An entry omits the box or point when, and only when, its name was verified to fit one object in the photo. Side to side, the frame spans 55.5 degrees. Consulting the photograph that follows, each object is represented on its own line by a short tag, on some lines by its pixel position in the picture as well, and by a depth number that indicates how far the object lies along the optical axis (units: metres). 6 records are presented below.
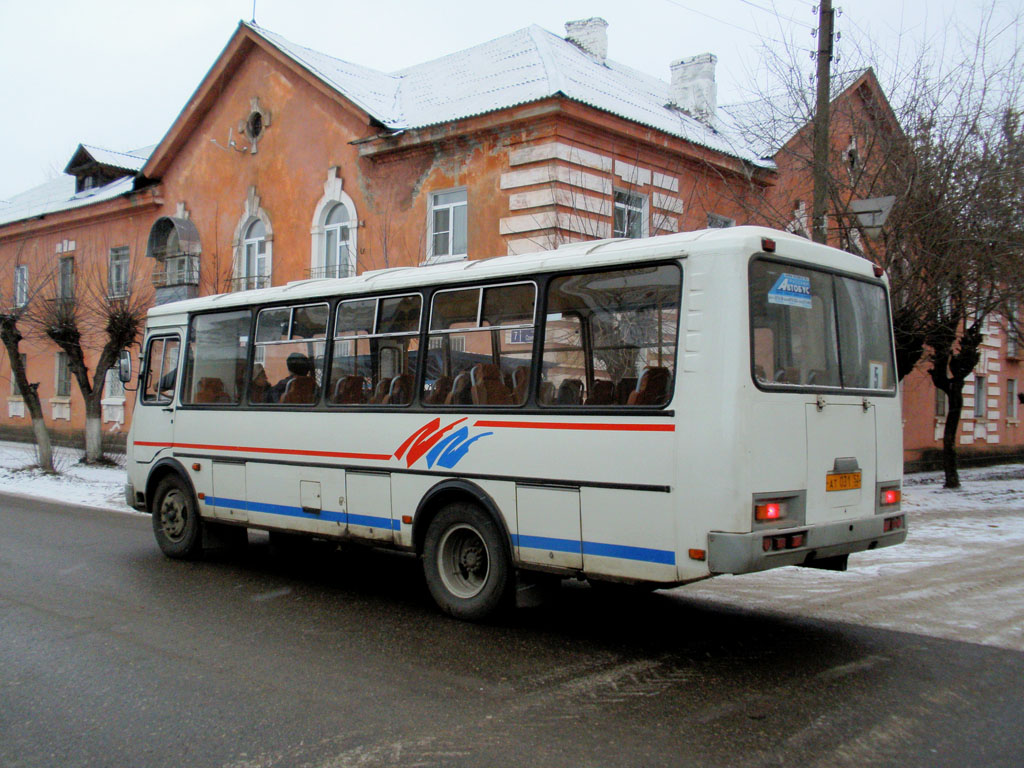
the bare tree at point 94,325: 21.88
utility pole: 12.45
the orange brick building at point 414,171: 18.14
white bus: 6.02
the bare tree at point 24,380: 21.16
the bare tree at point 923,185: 15.09
